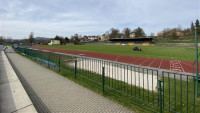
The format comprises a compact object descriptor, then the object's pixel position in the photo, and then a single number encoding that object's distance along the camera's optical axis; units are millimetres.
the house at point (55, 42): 84320
